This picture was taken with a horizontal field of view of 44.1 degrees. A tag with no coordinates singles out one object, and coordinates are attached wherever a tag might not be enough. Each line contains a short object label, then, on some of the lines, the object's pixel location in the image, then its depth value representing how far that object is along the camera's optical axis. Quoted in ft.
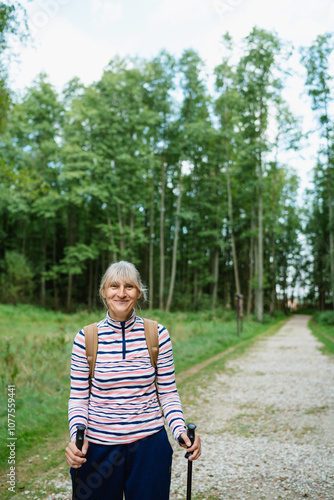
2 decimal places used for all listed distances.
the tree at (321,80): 81.92
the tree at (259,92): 86.43
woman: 6.71
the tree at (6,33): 31.63
